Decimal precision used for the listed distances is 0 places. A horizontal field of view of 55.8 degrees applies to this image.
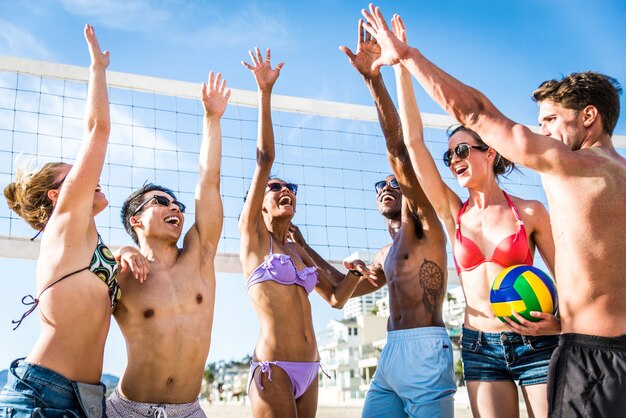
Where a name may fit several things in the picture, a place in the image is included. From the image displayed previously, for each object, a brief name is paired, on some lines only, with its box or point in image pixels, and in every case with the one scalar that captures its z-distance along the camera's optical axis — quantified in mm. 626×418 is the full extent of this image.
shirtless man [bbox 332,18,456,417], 3572
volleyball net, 6270
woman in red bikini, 2979
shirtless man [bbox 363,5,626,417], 2105
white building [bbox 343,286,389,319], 66906
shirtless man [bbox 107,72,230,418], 3352
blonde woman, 2637
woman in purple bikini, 3758
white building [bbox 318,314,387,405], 53062
